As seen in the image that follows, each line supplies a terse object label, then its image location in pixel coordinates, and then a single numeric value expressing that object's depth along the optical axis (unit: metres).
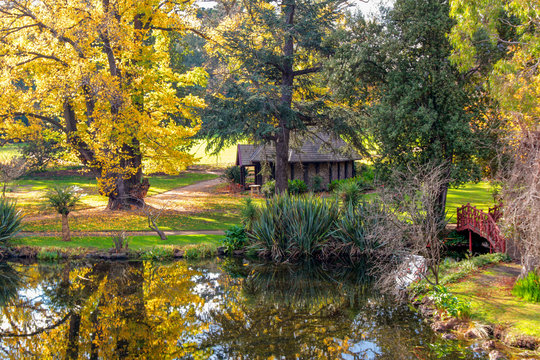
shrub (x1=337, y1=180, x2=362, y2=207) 21.70
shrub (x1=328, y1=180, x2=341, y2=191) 36.78
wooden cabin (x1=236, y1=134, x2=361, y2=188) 37.16
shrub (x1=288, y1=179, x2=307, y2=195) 34.44
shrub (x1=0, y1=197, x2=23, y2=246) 19.11
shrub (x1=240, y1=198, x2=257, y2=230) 20.72
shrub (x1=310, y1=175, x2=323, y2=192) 36.72
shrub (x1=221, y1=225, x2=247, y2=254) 20.02
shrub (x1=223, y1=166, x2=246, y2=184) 39.97
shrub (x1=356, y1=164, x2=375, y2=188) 36.12
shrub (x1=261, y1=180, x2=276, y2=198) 32.80
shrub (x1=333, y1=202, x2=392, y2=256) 19.06
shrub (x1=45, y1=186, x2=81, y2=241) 20.36
